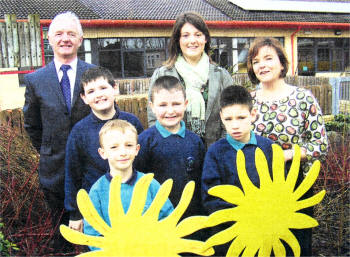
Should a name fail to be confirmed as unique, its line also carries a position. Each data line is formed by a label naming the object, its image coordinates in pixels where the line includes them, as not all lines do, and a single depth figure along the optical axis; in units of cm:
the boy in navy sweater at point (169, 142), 202
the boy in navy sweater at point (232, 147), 205
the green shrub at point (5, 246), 226
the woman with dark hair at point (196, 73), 221
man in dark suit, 210
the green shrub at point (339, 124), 309
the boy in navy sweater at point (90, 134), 199
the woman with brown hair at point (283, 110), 216
